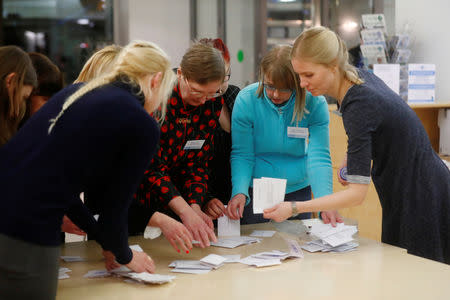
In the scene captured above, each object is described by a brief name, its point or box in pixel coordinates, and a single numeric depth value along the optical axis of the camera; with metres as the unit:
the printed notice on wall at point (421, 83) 4.00
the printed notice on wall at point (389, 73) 3.99
